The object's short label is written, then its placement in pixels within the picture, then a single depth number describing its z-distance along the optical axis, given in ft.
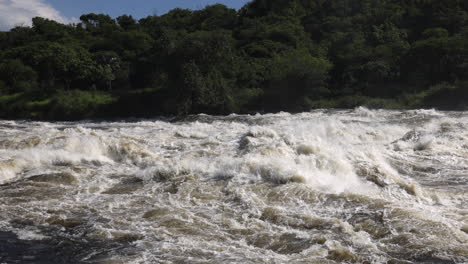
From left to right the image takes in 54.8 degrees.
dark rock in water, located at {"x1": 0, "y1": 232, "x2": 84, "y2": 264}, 18.62
